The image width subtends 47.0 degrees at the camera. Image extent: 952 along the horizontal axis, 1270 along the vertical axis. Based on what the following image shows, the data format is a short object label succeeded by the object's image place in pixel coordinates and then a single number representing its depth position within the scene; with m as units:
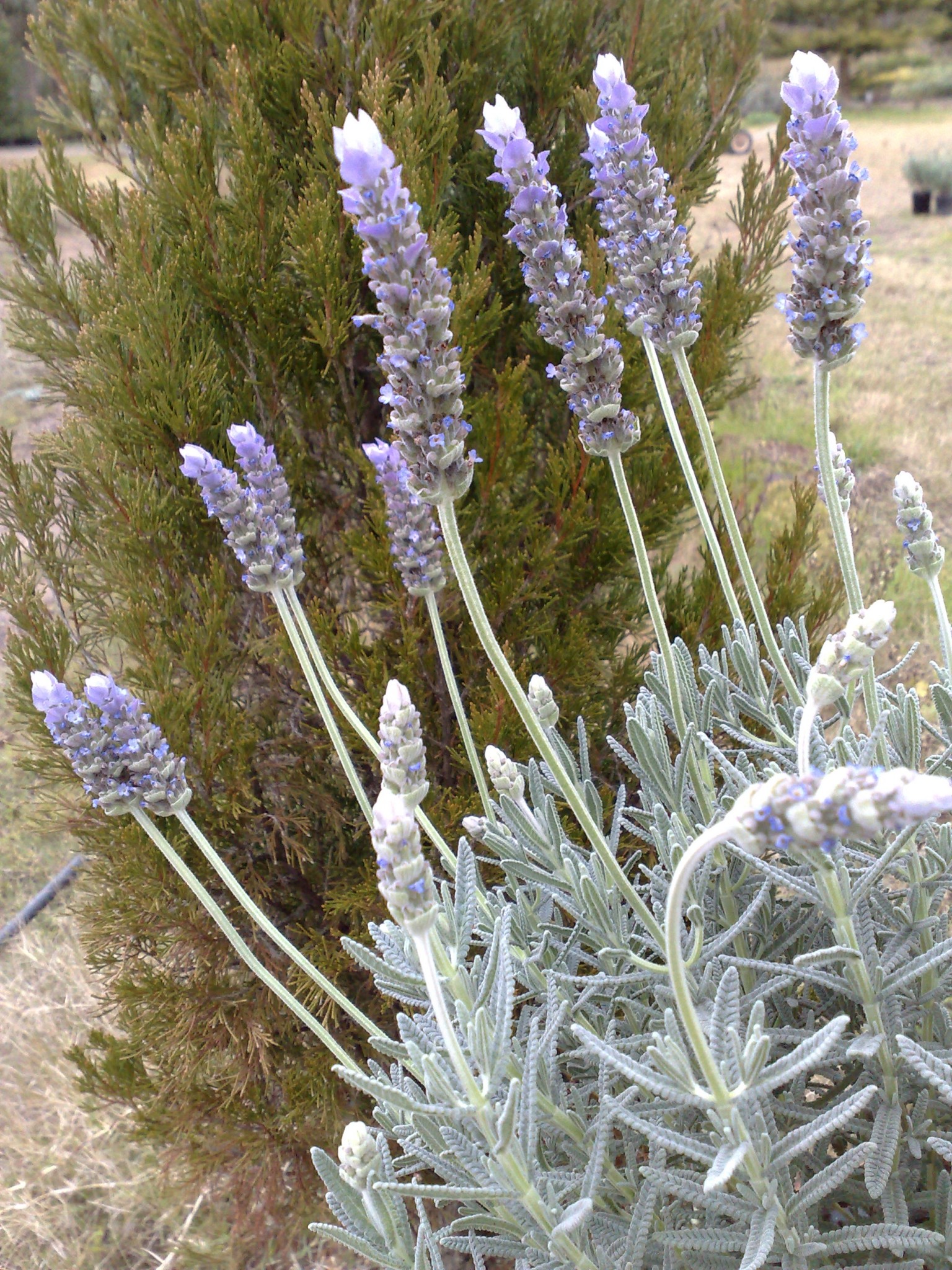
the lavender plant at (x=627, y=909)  0.21
